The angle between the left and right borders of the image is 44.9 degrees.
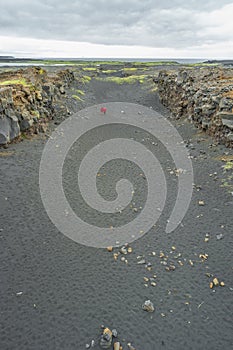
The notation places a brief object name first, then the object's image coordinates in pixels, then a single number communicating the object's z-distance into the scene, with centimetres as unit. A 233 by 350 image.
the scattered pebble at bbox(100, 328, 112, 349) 1012
